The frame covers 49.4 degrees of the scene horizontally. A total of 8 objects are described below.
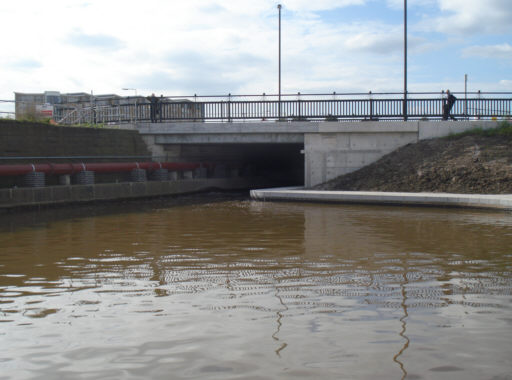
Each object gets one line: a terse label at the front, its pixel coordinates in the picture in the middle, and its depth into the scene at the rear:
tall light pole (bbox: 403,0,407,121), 26.65
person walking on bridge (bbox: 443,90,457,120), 24.70
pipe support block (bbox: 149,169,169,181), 25.31
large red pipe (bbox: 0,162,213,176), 18.55
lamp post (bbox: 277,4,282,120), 44.59
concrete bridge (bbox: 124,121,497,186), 23.94
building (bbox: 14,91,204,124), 26.95
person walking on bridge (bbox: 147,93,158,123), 27.09
